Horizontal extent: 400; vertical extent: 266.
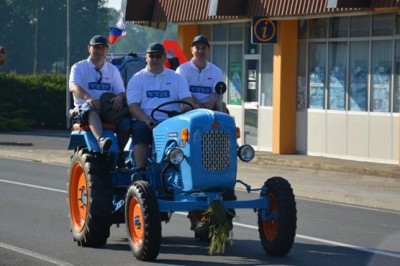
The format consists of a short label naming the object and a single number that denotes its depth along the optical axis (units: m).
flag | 31.07
